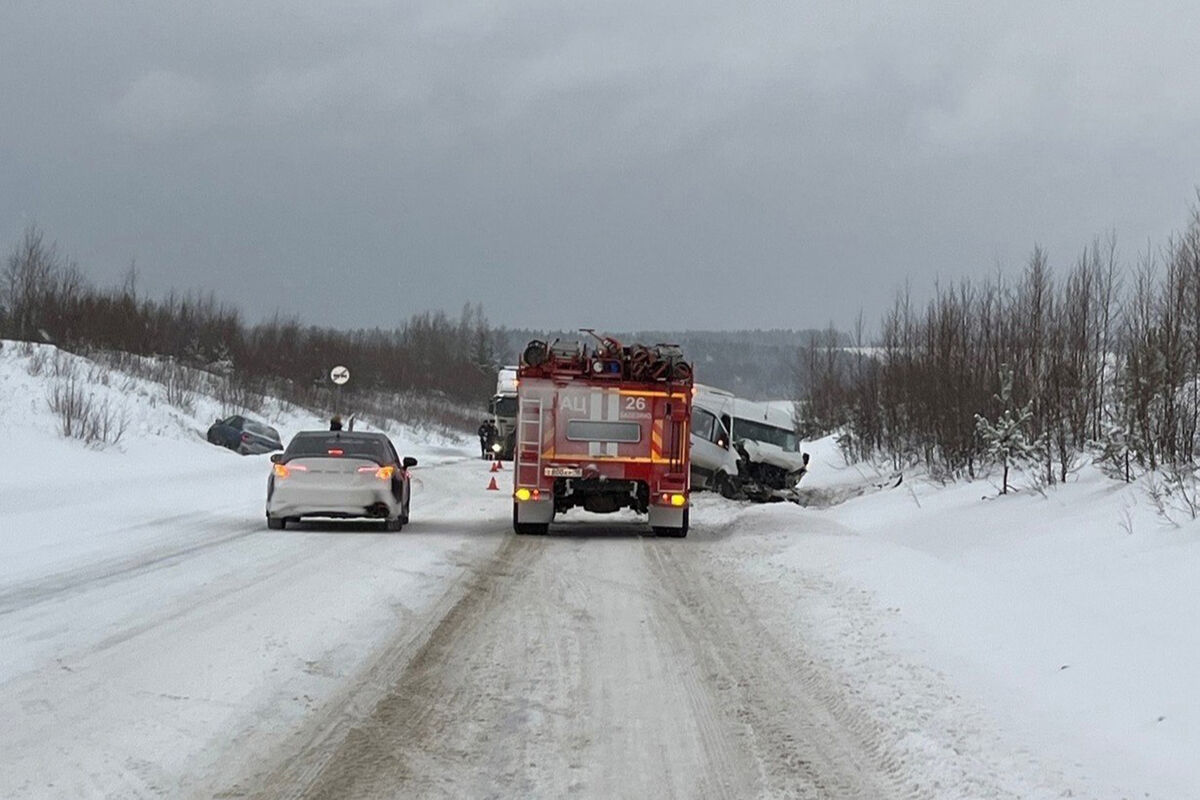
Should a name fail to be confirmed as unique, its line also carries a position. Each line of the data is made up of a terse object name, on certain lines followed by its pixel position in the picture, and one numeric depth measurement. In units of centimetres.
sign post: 3828
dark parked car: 4741
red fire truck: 2028
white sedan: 1919
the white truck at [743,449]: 3167
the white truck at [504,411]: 4606
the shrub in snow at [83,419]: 3191
